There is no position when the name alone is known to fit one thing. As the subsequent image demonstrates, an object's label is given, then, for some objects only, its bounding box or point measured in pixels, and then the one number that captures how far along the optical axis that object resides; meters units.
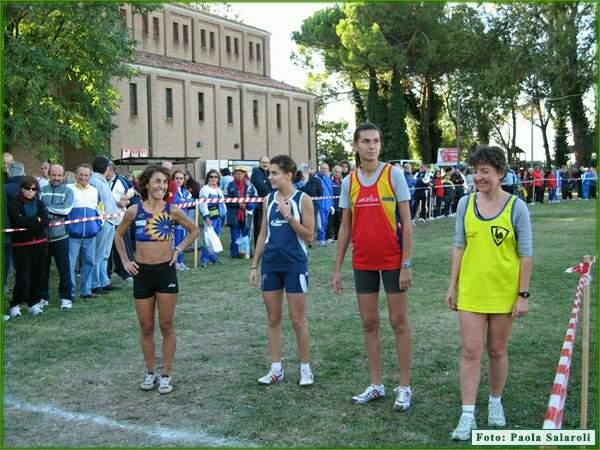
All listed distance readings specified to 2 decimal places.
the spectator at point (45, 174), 13.53
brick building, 45.34
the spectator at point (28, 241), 9.70
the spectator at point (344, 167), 20.88
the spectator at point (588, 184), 38.47
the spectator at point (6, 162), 10.15
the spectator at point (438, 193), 27.34
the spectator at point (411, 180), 24.08
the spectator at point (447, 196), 27.92
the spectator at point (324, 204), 18.14
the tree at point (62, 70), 24.12
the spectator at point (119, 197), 12.39
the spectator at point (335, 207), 19.39
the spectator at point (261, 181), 15.49
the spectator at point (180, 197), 14.20
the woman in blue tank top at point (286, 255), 6.40
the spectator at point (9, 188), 9.73
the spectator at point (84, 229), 10.84
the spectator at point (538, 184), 36.16
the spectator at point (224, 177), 21.86
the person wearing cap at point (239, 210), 15.47
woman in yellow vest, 5.00
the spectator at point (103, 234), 11.60
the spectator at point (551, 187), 37.11
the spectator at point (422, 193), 25.61
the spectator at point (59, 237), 10.36
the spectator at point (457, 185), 29.08
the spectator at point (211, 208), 14.82
